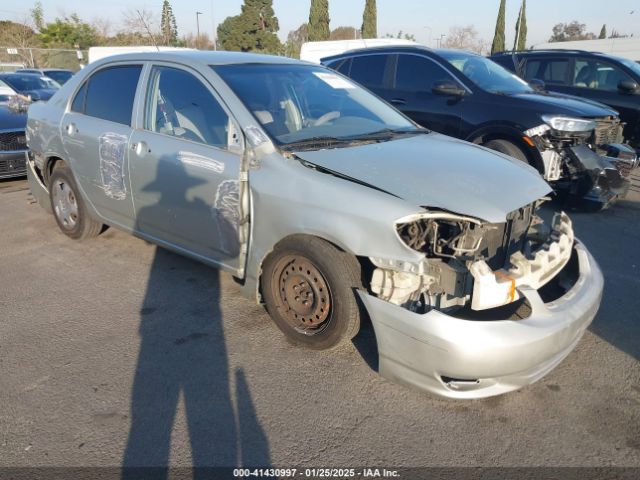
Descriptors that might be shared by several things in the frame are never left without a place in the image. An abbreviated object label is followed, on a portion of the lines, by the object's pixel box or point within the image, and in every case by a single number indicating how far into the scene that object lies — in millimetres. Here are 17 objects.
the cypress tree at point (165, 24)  34197
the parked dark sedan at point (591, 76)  8312
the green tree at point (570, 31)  67456
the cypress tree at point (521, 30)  38781
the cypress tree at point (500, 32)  39625
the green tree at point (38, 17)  42500
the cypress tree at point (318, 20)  40281
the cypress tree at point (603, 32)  66888
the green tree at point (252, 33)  47250
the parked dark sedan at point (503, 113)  5848
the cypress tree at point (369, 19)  39594
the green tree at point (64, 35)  42000
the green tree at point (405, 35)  50356
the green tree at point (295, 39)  41156
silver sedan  2535
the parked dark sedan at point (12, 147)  7375
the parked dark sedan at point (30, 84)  12891
